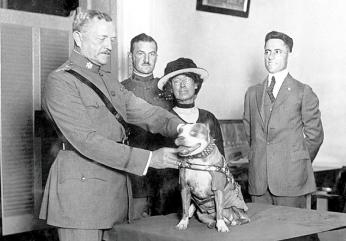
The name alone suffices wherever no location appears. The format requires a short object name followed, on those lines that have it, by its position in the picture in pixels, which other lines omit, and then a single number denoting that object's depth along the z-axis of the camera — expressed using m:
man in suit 3.68
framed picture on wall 5.38
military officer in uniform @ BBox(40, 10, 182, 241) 2.43
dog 2.25
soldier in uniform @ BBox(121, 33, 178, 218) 3.73
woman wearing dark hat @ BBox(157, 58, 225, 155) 3.60
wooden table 2.26
